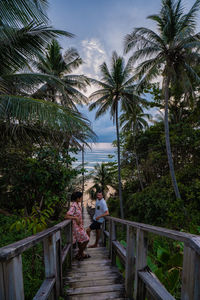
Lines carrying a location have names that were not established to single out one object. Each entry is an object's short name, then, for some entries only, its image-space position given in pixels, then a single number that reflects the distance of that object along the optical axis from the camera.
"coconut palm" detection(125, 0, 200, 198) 7.68
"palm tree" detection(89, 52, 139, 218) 11.38
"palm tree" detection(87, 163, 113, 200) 19.45
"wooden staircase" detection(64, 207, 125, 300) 1.95
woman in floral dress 3.17
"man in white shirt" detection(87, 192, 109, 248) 4.23
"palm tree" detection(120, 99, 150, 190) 14.26
